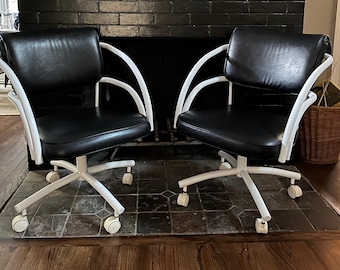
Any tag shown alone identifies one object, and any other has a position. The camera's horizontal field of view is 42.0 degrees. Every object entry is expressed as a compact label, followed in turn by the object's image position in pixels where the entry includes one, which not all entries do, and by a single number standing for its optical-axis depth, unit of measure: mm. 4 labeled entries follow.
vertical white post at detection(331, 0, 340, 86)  2805
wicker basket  2500
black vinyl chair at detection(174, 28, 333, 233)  1771
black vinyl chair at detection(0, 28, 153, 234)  1724
